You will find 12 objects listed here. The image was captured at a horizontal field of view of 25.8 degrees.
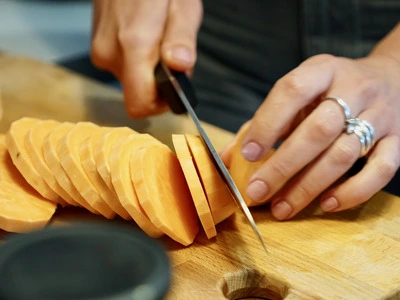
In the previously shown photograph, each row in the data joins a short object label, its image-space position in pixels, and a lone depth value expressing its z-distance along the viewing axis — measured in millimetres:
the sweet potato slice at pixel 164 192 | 464
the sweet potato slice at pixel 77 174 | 484
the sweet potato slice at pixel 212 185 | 473
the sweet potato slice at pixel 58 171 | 492
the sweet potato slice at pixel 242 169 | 509
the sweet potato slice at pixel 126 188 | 465
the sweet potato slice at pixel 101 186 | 484
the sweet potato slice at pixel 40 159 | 498
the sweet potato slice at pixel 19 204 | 475
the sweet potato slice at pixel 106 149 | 476
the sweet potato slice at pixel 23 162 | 501
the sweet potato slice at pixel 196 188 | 466
